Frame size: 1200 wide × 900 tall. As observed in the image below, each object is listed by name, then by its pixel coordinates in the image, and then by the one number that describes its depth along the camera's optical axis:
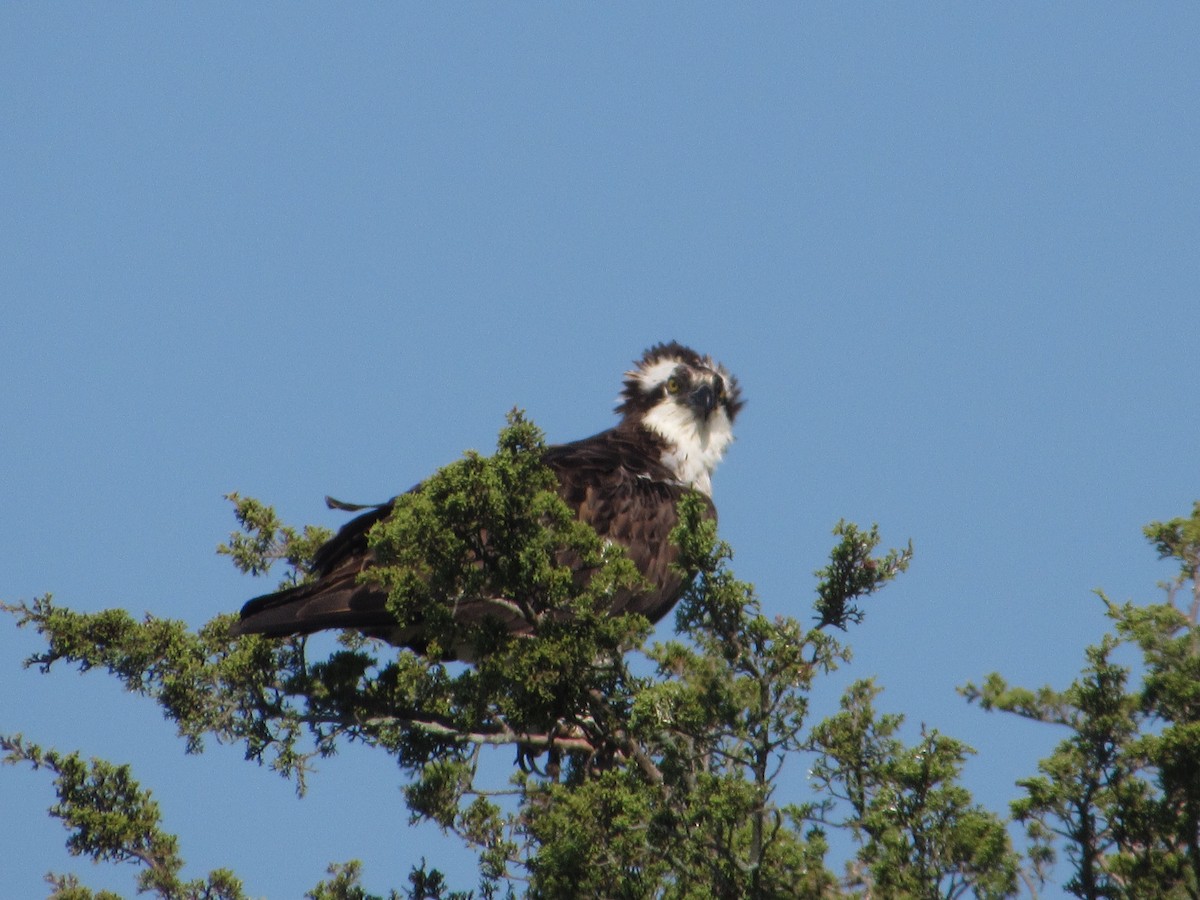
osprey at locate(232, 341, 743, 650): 13.39
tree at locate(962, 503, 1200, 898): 10.77
